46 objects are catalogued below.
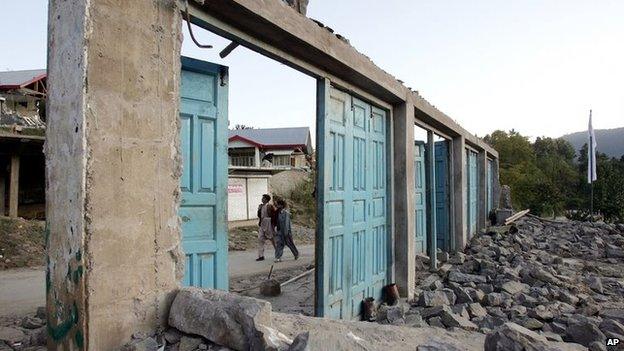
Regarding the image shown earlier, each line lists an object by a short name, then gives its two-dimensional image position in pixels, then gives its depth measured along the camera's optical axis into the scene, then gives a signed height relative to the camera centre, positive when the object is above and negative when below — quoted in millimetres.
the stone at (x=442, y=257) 8335 -1342
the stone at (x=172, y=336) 2254 -781
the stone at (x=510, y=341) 2420 -892
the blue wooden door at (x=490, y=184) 14703 +163
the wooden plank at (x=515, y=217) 13438 -960
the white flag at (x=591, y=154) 16344 +1367
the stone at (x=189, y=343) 2178 -795
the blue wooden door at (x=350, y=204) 4188 -169
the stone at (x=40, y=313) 4293 -1262
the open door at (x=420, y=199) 8562 -197
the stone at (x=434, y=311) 4559 -1332
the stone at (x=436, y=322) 4328 -1380
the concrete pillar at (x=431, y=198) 7992 -178
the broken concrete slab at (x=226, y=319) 2084 -669
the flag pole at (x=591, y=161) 16391 +1094
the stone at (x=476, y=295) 5309 -1337
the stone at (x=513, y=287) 5652 -1332
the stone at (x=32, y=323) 3907 -1242
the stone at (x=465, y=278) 6305 -1338
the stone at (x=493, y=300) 5164 -1355
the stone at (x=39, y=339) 2908 -1039
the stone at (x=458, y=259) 7880 -1321
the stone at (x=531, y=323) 4398 -1408
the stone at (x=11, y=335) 3484 -1244
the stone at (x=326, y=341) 1981 -788
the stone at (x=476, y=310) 4767 -1382
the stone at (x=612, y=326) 3777 -1254
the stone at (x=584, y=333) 3691 -1286
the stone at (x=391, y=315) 4531 -1388
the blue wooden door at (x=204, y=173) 3119 +132
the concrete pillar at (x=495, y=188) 16031 +42
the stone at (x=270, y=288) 5953 -1385
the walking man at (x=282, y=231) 9297 -911
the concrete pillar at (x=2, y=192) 13175 -46
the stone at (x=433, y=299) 5094 -1340
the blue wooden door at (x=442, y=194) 9539 -108
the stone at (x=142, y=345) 2090 -775
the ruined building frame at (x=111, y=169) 2051 +111
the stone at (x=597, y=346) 3402 -1276
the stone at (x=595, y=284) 6188 -1431
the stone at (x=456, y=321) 4199 -1340
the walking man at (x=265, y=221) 9492 -701
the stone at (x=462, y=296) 5336 -1367
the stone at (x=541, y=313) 4586 -1374
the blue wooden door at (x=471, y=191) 11062 -55
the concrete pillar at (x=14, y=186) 12898 +139
